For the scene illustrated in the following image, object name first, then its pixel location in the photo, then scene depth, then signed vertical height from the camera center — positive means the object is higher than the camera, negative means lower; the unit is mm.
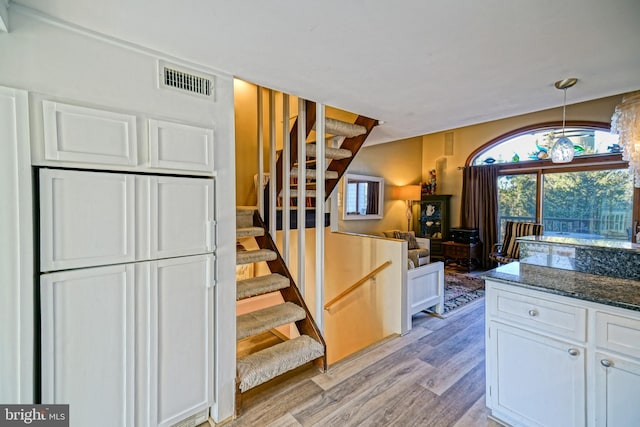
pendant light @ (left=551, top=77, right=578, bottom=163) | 2668 +580
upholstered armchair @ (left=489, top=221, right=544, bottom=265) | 5395 -570
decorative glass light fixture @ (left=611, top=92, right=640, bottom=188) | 3230 +983
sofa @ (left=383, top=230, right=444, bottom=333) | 3189 -987
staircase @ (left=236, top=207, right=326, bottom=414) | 2012 -914
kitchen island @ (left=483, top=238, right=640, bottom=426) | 1386 -747
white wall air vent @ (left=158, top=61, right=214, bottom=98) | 1608 +784
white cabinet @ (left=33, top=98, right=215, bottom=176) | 1280 +351
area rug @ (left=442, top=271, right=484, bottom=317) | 4016 -1361
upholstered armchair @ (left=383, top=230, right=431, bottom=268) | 5307 -687
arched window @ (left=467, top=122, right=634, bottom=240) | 4707 +525
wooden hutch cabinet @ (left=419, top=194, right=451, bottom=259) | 6715 -256
